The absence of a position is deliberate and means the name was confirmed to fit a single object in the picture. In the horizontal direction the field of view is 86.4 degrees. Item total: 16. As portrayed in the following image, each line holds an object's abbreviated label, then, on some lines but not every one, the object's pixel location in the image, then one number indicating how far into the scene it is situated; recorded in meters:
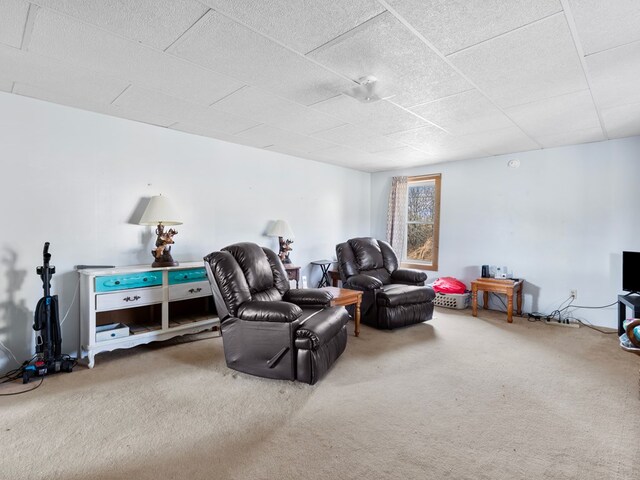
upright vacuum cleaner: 2.71
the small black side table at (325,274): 5.44
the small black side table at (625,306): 3.16
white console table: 2.95
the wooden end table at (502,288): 4.30
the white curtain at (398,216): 5.94
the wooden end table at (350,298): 3.61
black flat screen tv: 3.63
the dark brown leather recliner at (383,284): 3.94
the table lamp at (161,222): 3.35
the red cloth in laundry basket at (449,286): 5.06
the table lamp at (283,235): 4.61
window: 5.64
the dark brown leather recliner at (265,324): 2.56
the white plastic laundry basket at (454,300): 4.96
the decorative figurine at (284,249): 4.74
